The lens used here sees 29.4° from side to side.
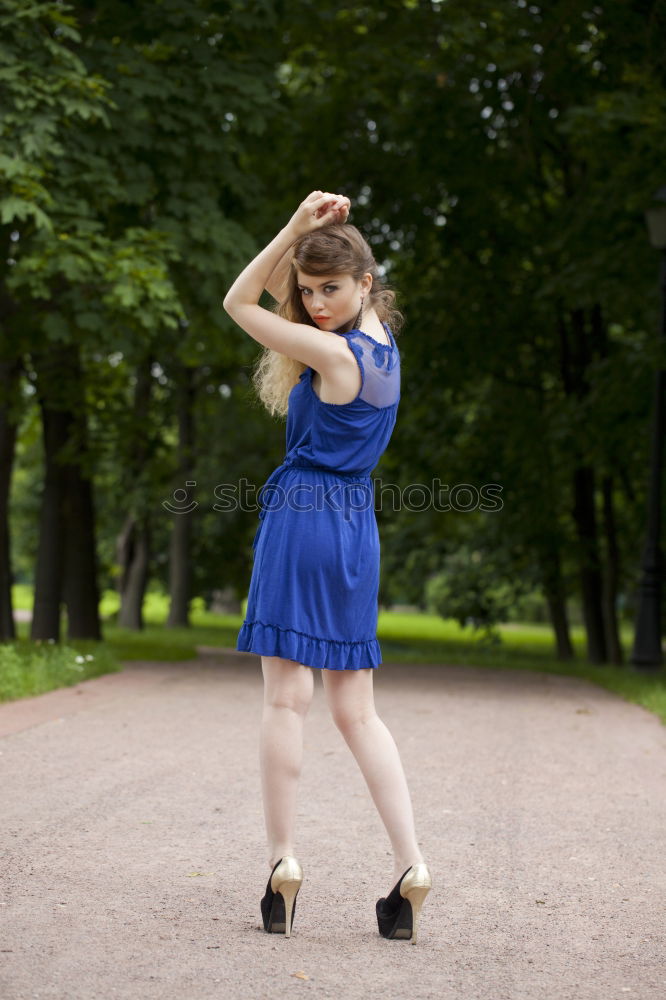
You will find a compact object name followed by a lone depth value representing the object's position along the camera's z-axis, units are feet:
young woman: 11.72
